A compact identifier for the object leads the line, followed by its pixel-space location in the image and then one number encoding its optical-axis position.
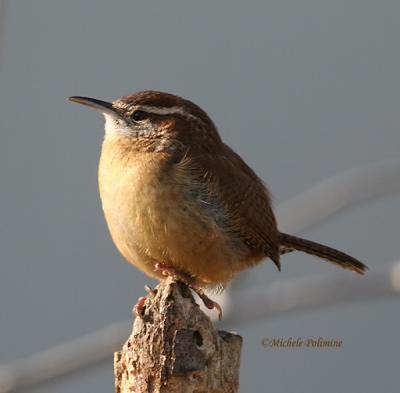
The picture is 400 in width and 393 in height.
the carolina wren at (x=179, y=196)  7.24
